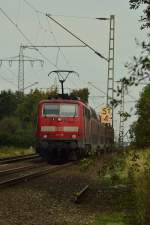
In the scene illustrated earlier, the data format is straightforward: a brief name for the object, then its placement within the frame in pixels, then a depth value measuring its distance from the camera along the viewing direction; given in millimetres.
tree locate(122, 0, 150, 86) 12586
